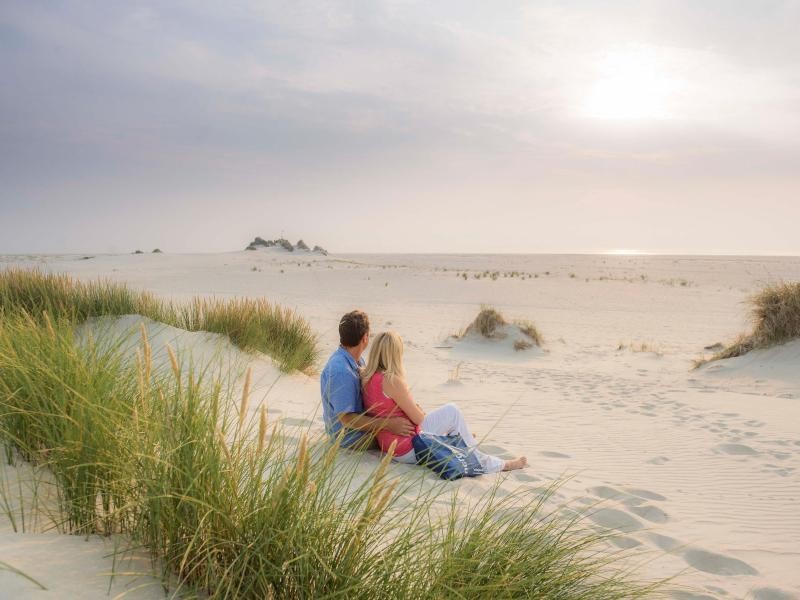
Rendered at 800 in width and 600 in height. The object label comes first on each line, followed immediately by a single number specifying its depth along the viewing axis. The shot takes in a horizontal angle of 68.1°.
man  5.04
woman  5.06
